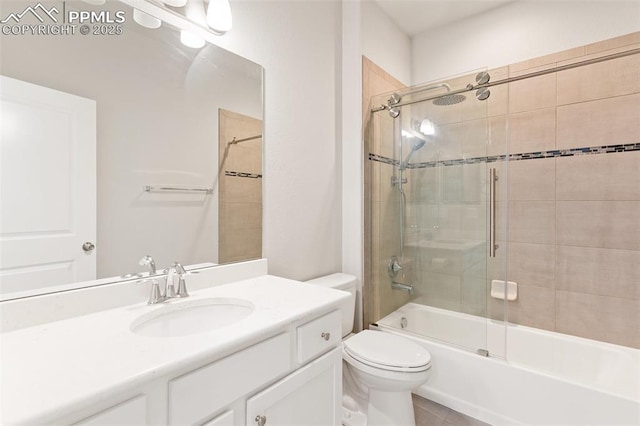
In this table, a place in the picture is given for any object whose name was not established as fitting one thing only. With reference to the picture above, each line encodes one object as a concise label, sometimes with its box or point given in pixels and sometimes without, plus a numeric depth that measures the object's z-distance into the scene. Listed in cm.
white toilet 147
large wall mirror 91
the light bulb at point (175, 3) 120
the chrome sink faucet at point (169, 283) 112
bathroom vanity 60
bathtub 147
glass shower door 192
